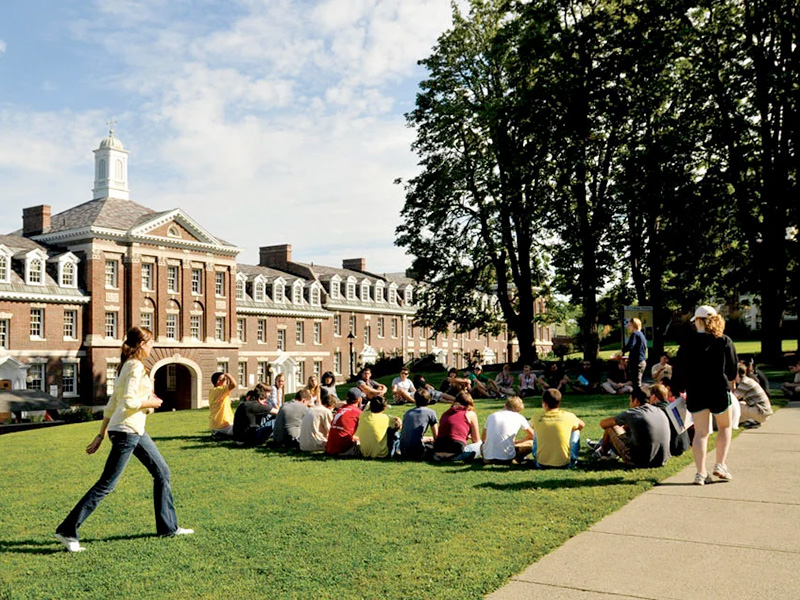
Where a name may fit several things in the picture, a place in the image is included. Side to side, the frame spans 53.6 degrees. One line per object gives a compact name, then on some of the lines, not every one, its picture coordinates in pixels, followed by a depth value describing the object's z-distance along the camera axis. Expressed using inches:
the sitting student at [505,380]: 1044.9
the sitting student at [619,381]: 922.7
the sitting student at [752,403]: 586.9
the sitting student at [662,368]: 609.6
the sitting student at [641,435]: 419.8
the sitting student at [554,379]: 966.4
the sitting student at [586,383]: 970.7
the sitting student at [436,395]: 901.9
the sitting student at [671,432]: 447.2
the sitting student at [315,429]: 548.7
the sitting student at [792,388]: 777.6
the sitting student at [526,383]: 978.1
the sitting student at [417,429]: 500.1
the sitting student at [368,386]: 834.8
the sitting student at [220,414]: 644.1
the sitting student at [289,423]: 572.7
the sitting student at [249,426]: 600.1
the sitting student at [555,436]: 441.7
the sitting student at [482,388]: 1019.9
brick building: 1991.9
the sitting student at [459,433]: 479.8
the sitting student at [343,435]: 523.5
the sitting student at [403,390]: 946.1
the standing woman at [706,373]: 369.7
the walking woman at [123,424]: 289.6
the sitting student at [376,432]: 507.2
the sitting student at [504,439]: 460.8
